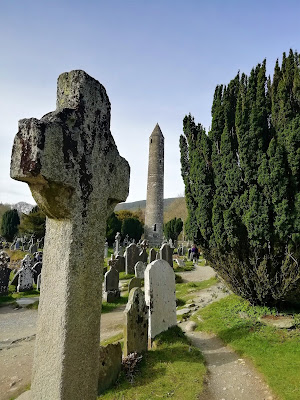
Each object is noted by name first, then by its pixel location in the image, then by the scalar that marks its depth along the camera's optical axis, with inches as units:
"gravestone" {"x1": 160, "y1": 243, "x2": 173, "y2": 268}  615.9
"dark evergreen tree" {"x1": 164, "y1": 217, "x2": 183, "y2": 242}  1384.1
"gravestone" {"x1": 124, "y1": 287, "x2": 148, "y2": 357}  191.6
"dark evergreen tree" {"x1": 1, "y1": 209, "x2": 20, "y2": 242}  1448.1
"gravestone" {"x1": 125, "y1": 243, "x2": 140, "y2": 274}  606.2
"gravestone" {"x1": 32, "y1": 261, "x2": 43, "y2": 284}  523.0
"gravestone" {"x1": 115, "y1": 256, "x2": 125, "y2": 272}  622.8
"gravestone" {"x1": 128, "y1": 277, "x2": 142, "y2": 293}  314.5
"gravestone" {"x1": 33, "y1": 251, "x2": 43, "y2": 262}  629.3
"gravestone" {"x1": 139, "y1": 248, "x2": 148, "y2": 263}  627.8
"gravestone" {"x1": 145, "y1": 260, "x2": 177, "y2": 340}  227.8
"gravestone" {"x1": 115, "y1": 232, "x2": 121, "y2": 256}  844.1
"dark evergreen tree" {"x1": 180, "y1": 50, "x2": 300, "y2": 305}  249.1
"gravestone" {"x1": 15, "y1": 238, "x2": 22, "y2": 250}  1061.5
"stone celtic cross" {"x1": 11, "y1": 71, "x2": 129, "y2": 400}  69.5
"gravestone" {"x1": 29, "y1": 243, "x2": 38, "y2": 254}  879.9
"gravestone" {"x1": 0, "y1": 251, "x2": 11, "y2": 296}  451.5
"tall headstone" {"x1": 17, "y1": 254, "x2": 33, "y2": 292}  471.8
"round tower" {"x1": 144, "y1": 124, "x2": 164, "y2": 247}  1488.7
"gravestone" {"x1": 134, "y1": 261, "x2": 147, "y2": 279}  513.7
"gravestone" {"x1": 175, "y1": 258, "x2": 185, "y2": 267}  715.6
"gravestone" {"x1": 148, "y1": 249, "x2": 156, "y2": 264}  622.7
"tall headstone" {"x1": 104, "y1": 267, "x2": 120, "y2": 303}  403.0
